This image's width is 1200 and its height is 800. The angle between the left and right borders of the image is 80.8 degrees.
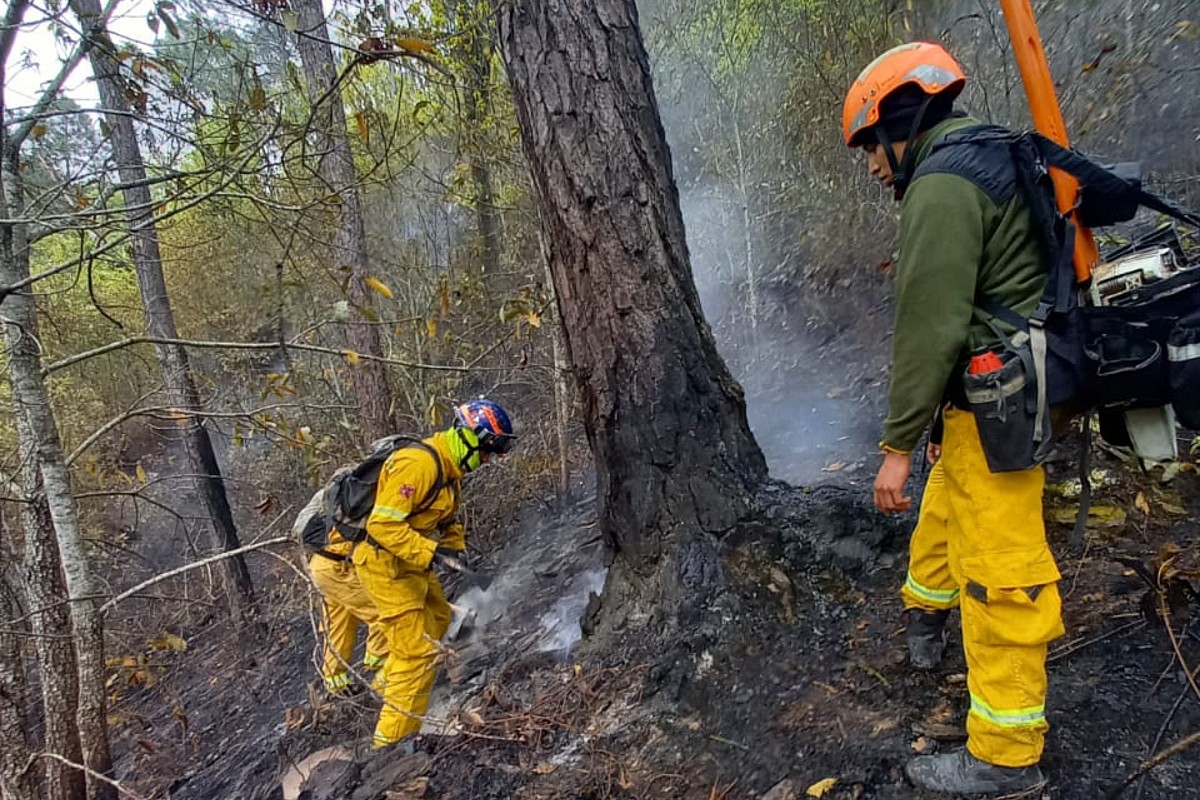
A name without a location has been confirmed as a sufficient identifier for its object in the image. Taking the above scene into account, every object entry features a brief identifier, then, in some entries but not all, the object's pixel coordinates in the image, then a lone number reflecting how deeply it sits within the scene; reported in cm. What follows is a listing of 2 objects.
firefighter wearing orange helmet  193
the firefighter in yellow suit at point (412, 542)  423
